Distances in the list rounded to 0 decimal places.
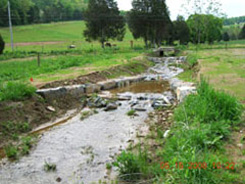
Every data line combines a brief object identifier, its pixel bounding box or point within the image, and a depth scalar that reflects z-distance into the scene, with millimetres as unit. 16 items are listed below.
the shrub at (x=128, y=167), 4598
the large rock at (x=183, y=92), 8623
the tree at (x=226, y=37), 89238
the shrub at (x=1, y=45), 28922
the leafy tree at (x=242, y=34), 80275
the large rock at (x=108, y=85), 13227
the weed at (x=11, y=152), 6109
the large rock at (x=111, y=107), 9922
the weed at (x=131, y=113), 9117
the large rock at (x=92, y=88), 11981
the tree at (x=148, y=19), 41031
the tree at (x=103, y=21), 39562
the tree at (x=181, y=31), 58494
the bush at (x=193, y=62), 20273
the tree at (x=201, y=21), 36156
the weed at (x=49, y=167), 5320
